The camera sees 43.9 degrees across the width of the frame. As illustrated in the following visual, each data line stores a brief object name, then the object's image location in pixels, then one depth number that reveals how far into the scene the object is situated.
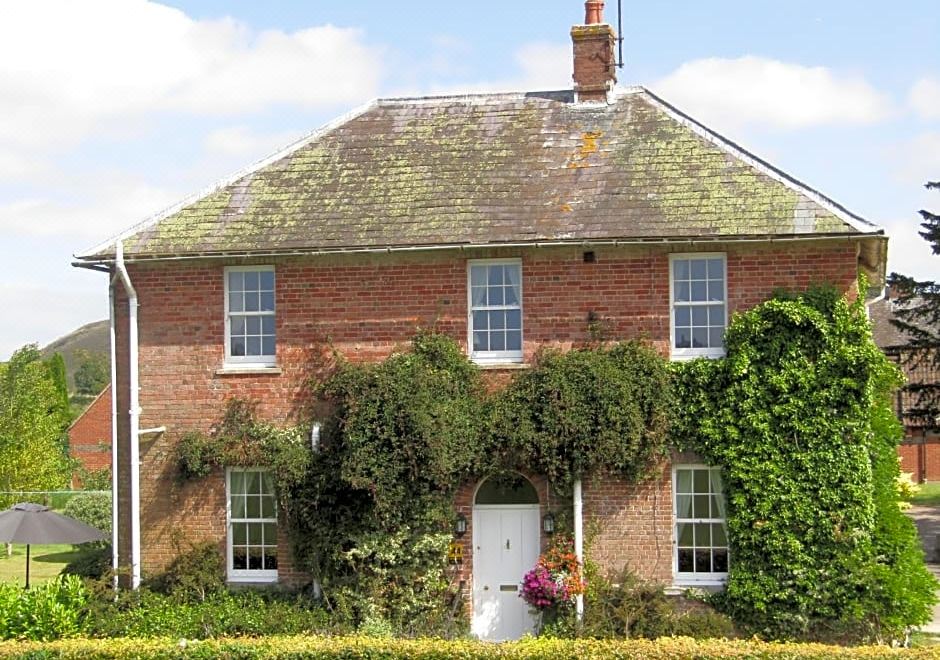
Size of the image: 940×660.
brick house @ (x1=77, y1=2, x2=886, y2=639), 17.80
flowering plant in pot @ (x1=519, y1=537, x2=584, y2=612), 17.25
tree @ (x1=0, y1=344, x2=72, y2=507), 35.72
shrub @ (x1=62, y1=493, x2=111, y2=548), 30.91
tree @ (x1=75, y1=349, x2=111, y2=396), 87.81
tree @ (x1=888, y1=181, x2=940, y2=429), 31.05
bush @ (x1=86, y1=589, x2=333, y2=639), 16.77
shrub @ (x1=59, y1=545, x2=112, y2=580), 19.16
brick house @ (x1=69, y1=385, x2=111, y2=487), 54.44
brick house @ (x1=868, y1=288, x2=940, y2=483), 45.62
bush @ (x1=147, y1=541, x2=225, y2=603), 18.12
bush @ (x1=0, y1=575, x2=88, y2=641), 16.61
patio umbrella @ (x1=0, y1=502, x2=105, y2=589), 18.86
